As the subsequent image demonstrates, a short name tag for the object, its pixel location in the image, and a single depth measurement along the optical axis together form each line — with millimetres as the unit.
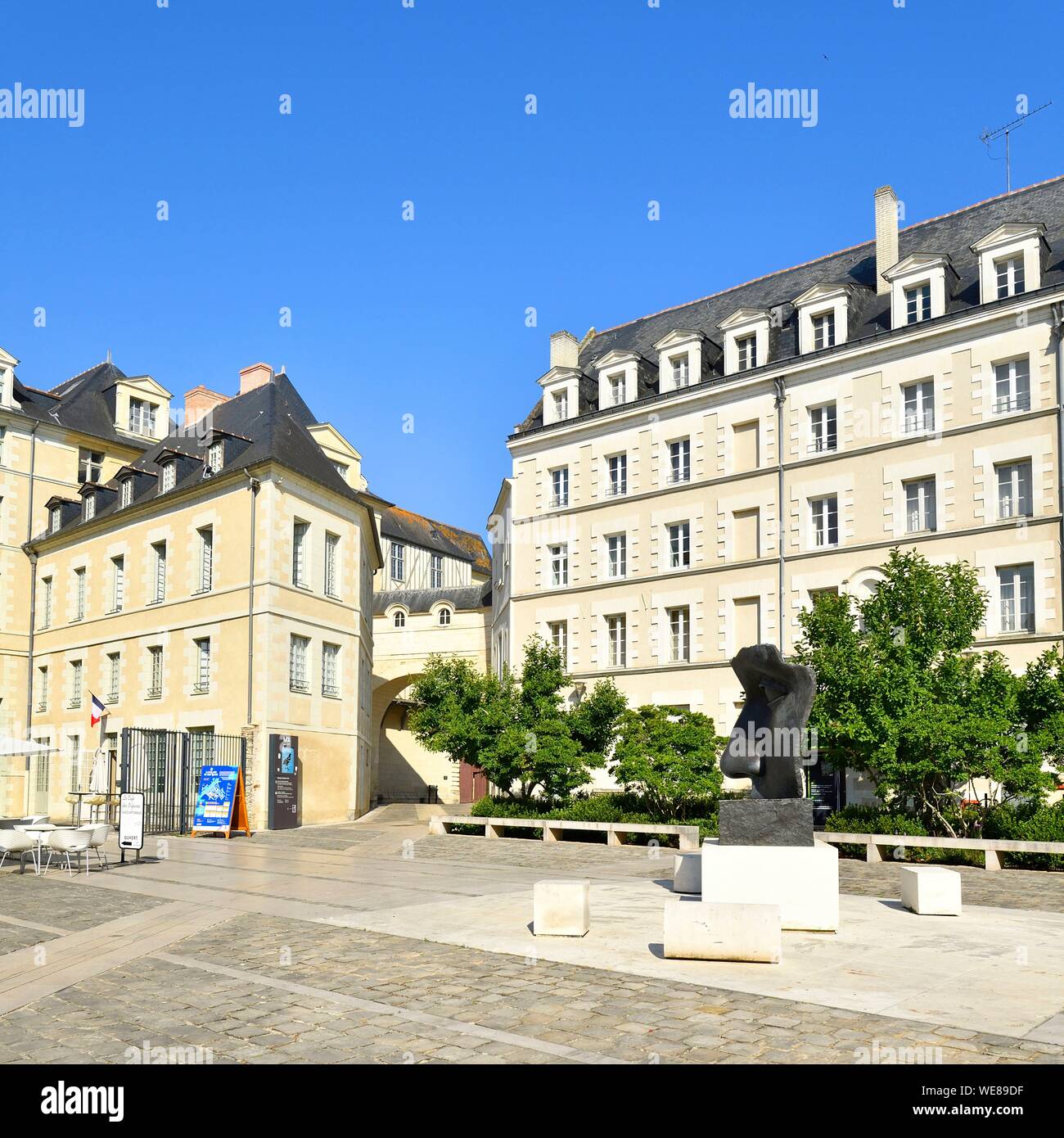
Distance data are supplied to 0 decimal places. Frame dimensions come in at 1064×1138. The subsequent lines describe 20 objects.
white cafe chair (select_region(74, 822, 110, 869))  18102
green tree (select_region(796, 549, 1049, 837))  20828
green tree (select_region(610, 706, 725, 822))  25750
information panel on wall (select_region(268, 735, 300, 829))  30953
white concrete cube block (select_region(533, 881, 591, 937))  11094
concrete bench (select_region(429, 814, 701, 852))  23578
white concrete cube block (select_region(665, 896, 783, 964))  9422
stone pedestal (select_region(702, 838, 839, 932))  11359
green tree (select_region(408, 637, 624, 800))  27062
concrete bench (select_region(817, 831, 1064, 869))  18516
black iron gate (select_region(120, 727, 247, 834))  29391
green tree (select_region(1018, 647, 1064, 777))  20562
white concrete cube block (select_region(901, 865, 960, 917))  12953
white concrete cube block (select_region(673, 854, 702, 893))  14531
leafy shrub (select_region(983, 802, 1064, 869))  18859
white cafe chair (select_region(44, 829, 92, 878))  17750
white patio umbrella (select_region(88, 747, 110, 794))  31516
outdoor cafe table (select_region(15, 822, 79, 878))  18031
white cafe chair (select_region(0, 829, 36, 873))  18016
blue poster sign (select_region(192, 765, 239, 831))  27344
